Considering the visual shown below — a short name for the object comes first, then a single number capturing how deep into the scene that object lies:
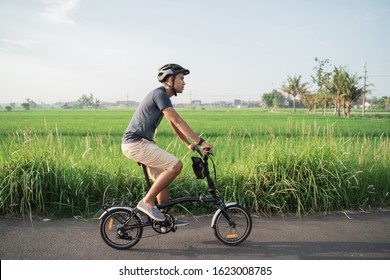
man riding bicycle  3.35
